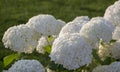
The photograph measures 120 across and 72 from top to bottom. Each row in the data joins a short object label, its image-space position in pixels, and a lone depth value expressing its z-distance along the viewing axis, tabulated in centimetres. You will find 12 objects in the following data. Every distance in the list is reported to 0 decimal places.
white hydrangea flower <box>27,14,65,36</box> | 291
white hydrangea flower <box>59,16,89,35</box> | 285
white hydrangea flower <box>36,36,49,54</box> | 312
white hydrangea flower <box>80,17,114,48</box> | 264
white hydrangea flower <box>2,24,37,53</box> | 286
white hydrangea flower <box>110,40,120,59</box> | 279
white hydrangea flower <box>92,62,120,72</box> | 266
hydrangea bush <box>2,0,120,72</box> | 251
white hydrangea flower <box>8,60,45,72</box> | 259
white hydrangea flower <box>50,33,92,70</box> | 248
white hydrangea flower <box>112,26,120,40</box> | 299
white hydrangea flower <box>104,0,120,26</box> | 288
